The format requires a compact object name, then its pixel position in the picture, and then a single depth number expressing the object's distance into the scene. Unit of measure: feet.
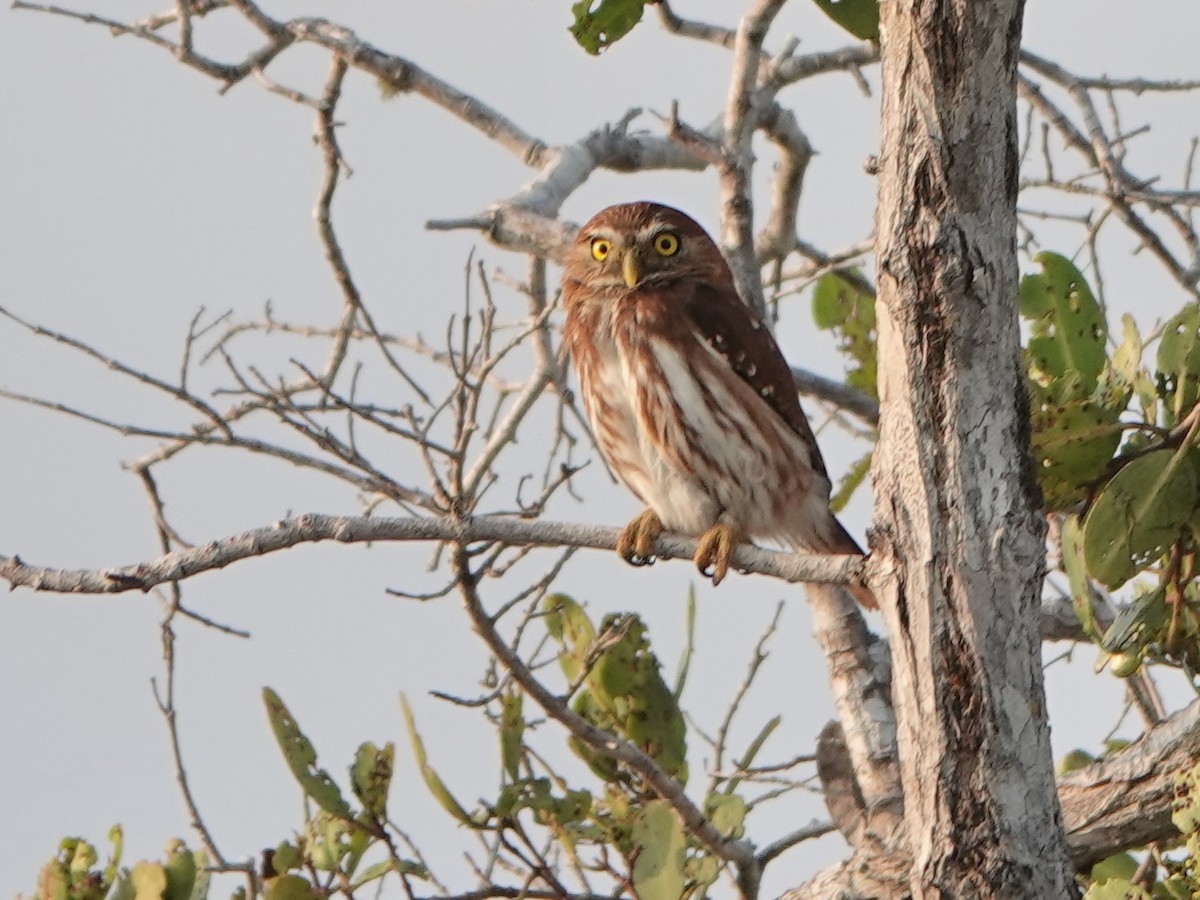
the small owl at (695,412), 29.53
